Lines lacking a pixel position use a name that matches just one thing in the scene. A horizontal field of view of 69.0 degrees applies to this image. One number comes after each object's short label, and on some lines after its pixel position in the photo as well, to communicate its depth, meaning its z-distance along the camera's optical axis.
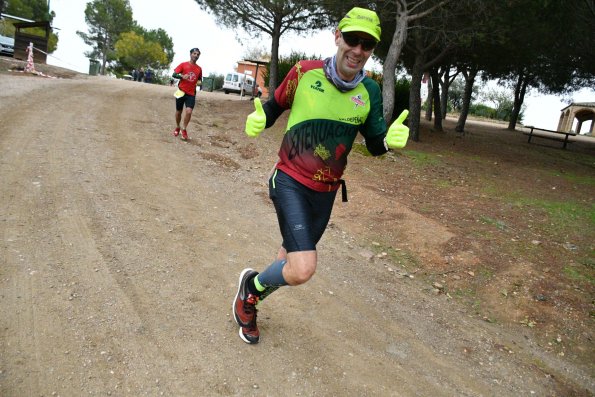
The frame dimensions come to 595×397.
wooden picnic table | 22.75
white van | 36.66
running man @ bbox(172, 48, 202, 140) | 9.87
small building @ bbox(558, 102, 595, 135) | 48.81
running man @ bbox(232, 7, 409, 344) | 2.92
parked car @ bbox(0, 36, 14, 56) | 27.34
